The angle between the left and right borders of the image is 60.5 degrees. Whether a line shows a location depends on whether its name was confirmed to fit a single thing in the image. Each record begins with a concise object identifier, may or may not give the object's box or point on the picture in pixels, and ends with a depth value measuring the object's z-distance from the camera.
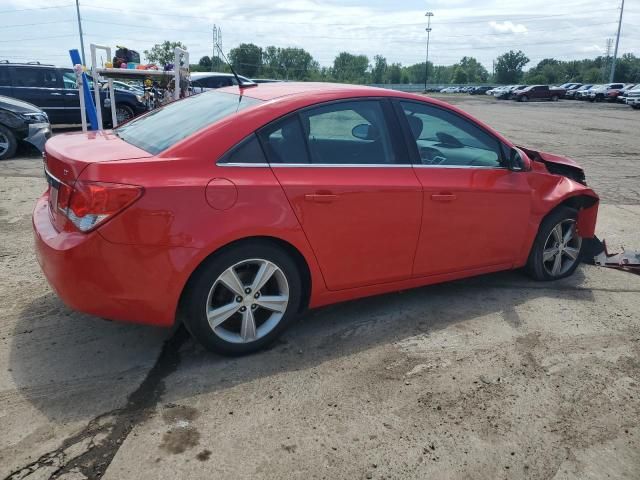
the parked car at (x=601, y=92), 47.59
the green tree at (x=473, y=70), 133.60
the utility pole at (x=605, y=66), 92.12
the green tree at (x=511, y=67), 108.62
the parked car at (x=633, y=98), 36.91
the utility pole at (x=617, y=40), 68.94
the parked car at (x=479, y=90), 80.75
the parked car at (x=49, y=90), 13.37
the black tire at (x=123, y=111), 14.61
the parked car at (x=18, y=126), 9.83
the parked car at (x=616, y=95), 45.19
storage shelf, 8.22
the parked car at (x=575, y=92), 52.95
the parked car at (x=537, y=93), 54.00
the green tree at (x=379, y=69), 130.01
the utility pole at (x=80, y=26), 59.17
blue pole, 9.05
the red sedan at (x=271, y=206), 2.89
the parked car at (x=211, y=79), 16.42
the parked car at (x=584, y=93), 50.23
